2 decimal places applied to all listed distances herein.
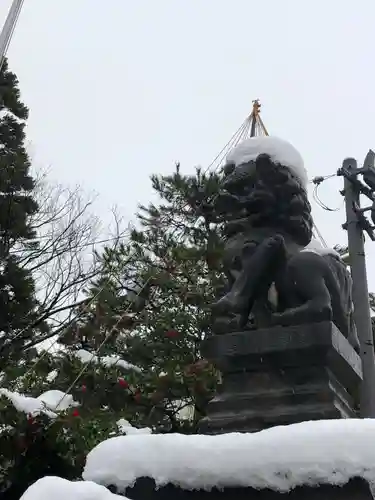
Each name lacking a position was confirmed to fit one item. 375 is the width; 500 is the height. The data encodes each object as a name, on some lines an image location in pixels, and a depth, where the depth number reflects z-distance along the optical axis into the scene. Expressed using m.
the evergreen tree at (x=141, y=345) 5.68
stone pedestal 3.07
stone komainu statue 3.34
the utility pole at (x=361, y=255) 5.48
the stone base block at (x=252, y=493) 2.14
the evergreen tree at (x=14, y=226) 11.62
